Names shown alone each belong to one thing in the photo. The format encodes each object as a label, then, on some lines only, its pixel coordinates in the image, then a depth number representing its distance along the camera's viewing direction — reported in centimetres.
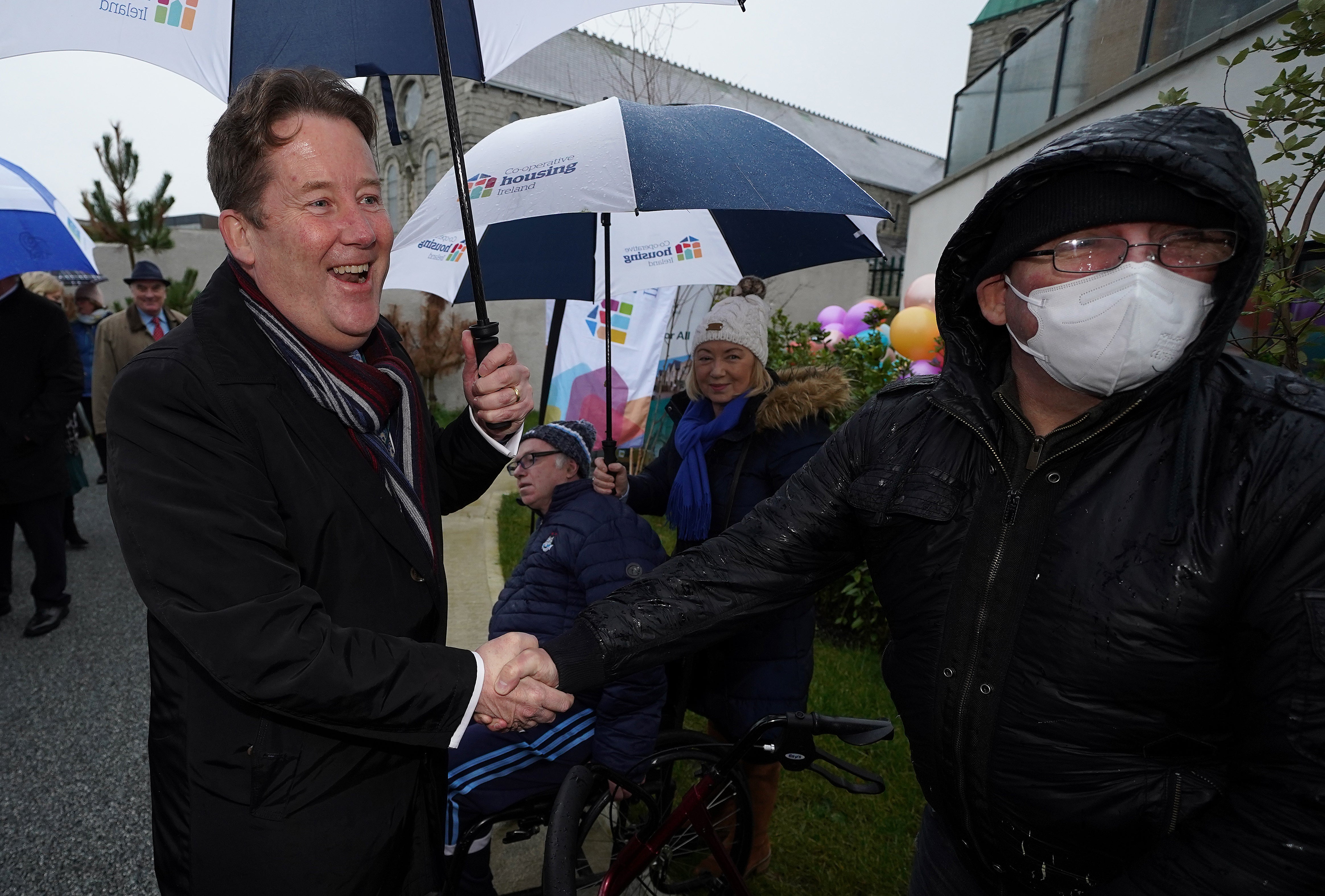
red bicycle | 180
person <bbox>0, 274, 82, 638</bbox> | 411
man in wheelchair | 232
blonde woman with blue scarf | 265
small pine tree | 1389
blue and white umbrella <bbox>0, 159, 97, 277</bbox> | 377
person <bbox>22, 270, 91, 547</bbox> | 542
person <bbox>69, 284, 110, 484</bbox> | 712
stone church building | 1217
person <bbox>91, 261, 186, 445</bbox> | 592
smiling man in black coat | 127
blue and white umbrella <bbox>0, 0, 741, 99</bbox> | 178
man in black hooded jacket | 103
